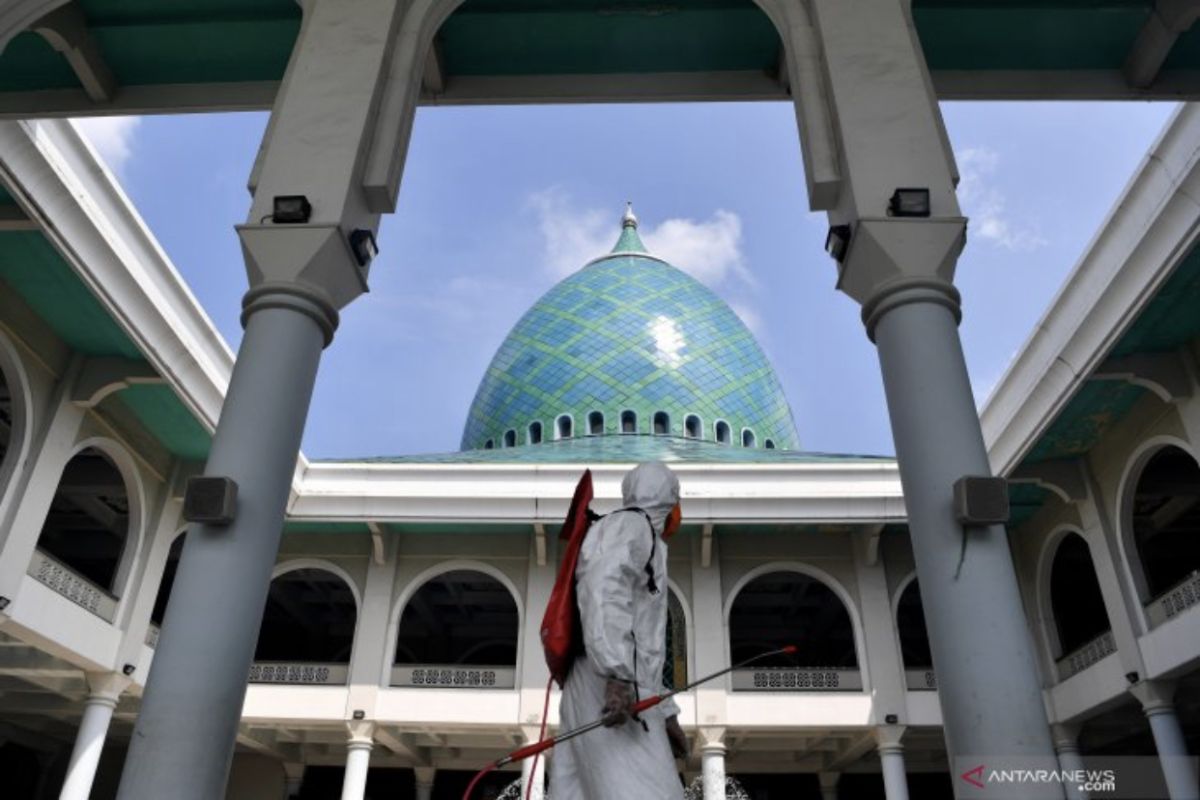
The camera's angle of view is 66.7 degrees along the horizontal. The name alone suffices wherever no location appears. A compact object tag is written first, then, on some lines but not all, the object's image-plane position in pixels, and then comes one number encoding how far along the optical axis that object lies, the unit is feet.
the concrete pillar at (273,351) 10.55
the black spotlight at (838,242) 13.66
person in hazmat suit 8.63
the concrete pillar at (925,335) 10.16
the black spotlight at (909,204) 13.07
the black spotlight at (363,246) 14.14
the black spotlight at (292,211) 13.66
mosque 12.10
